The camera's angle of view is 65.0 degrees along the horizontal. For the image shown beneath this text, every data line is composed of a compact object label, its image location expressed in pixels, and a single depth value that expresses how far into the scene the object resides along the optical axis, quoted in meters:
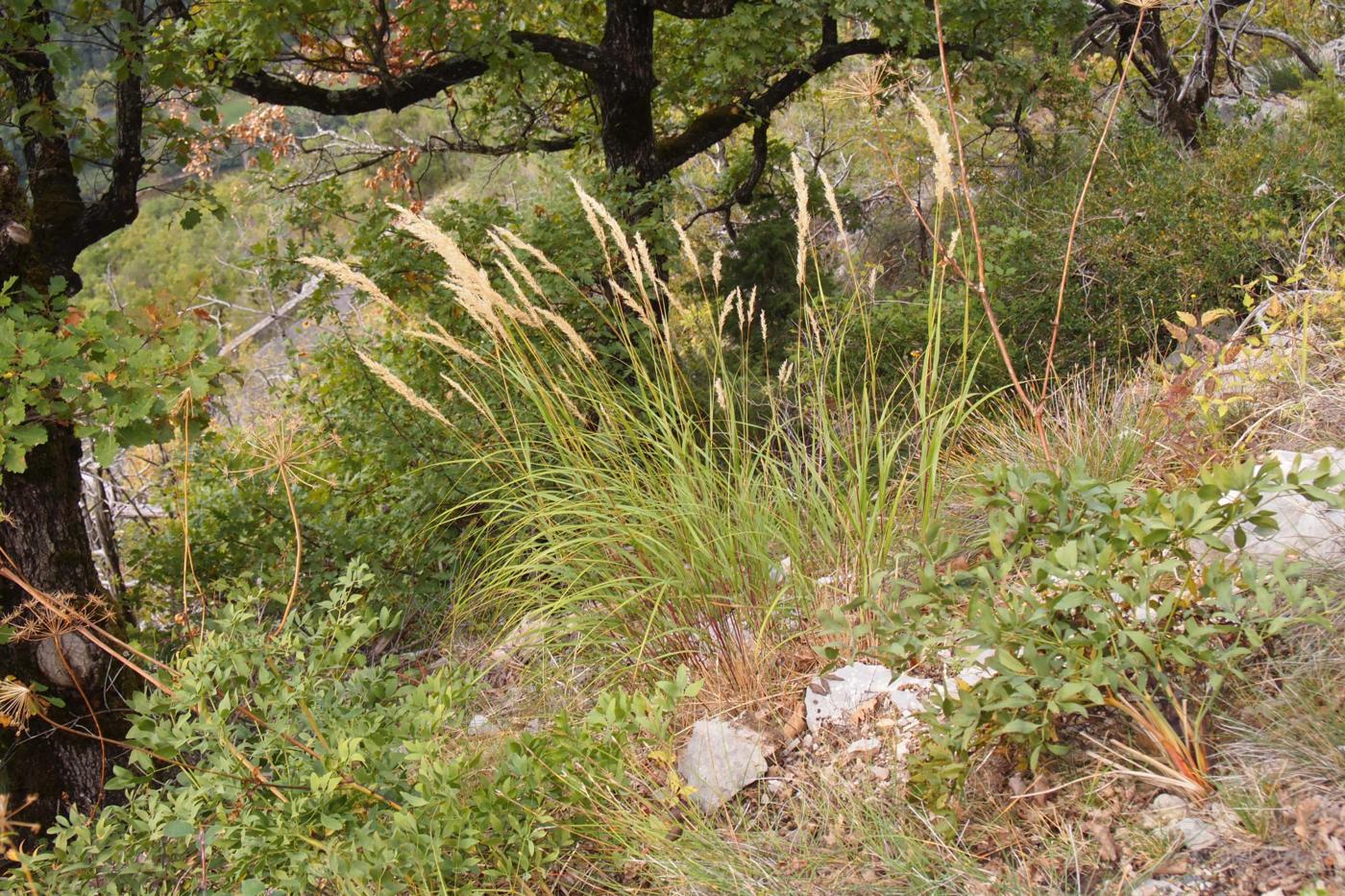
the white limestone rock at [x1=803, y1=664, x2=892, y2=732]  2.67
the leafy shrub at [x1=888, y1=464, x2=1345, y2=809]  1.95
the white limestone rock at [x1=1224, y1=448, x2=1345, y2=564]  2.45
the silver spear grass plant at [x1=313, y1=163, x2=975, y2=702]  2.79
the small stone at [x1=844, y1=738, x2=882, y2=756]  2.52
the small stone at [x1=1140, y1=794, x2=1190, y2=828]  1.98
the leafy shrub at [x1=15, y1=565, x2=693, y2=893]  2.19
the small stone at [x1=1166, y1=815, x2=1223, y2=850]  1.91
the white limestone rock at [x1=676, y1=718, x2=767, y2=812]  2.51
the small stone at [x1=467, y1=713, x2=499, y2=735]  3.28
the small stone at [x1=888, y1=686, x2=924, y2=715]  2.61
